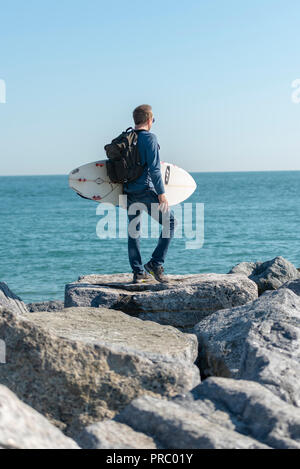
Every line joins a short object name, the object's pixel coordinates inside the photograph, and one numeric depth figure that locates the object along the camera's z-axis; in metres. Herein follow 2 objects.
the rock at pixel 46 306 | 10.63
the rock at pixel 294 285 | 6.72
